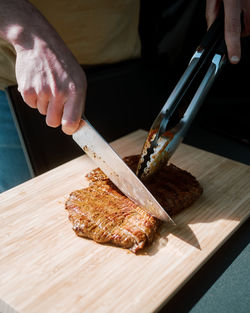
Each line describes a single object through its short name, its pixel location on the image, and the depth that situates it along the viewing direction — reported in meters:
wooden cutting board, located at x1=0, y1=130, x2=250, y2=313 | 0.55
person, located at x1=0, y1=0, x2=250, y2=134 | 0.63
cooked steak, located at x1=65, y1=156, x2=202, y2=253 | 0.62
